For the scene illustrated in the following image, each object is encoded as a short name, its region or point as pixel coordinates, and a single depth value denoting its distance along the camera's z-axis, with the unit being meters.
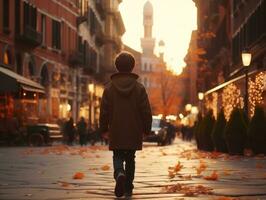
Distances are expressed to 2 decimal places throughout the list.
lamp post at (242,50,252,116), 27.33
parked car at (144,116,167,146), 45.22
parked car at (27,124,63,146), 37.53
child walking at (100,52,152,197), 10.16
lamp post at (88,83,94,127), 51.31
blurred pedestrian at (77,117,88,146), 43.07
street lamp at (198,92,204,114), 54.92
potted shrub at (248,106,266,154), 22.48
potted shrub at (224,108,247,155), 23.16
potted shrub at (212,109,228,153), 25.16
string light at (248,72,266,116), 31.52
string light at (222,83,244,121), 36.84
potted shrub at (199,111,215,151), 27.98
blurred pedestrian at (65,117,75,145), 42.88
